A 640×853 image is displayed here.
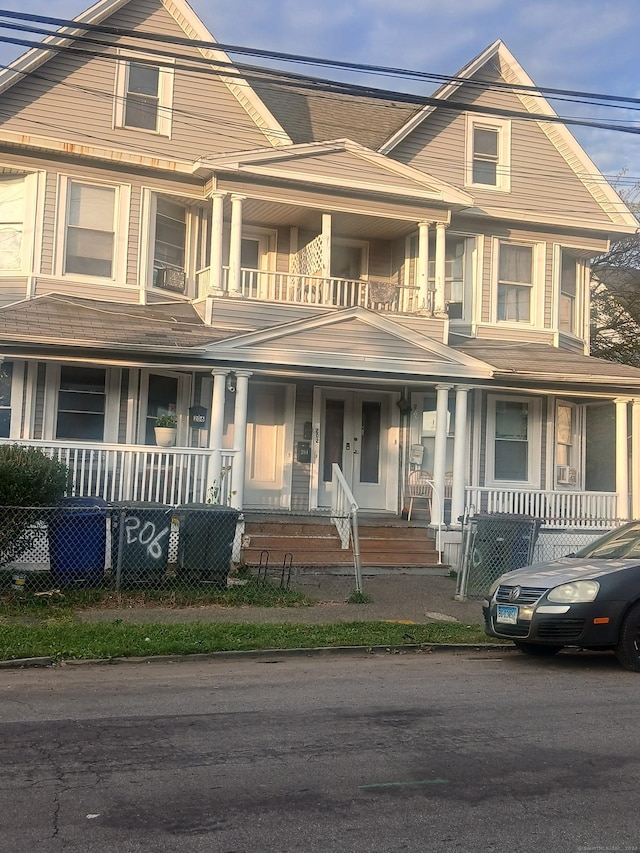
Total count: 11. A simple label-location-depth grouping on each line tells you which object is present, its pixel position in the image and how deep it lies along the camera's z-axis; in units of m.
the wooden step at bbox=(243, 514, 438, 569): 13.85
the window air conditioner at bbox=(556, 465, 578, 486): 18.25
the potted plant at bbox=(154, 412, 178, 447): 14.57
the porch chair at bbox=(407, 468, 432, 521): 16.50
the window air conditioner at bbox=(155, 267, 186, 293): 16.19
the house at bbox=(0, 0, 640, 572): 14.87
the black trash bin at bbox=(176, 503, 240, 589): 11.77
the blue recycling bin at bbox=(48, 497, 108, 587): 11.28
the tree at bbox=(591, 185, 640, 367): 27.00
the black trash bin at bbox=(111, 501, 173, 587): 11.46
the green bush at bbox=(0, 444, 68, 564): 10.84
